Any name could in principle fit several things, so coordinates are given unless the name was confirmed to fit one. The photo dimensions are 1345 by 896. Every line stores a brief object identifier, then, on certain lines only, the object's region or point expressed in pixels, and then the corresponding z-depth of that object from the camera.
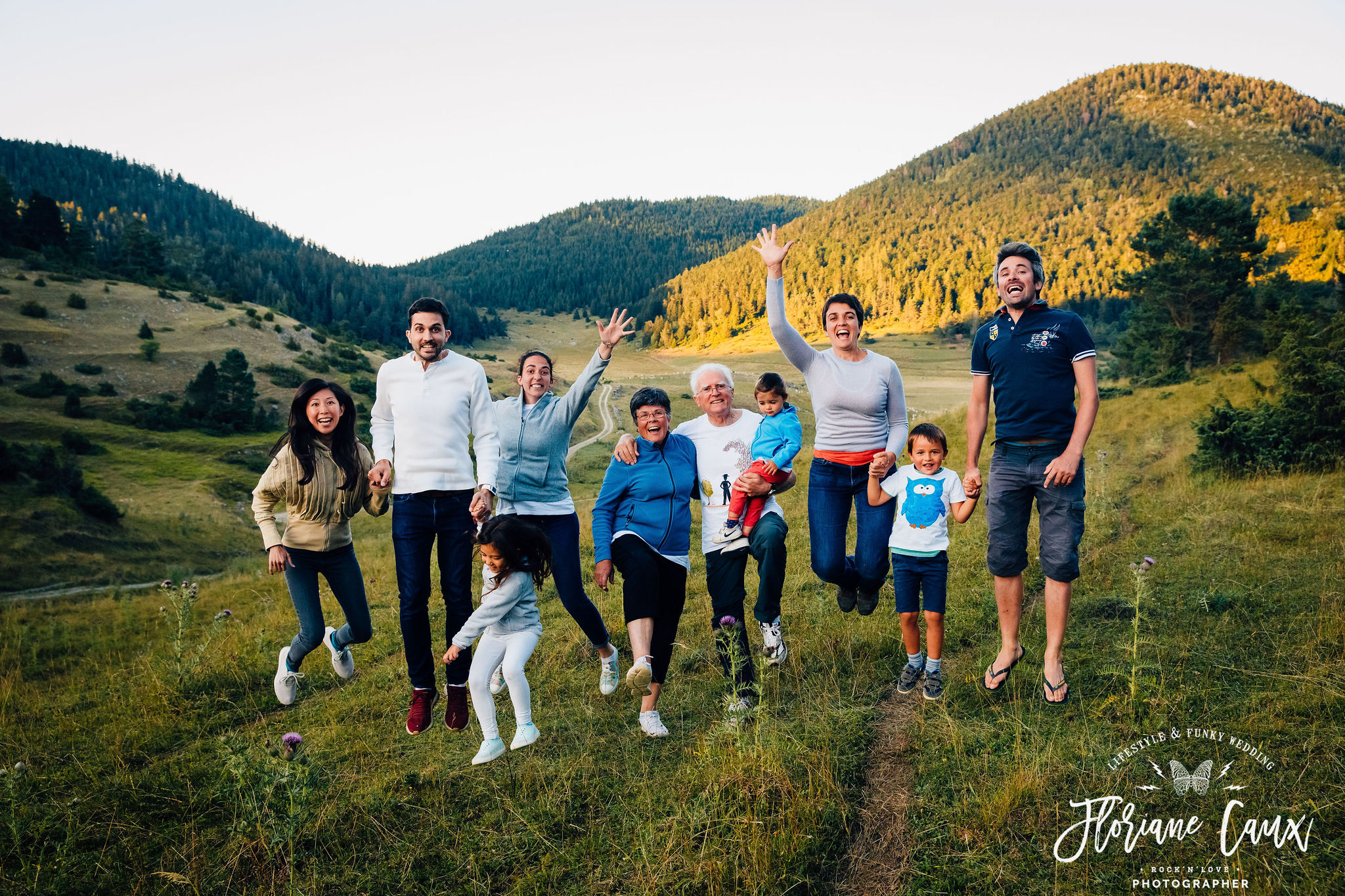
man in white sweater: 4.93
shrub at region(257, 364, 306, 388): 54.78
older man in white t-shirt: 4.84
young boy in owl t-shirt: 4.80
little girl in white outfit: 4.39
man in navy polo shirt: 4.33
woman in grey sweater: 5.30
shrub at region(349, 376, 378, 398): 56.36
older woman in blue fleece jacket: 4.66
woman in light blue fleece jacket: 5.30
